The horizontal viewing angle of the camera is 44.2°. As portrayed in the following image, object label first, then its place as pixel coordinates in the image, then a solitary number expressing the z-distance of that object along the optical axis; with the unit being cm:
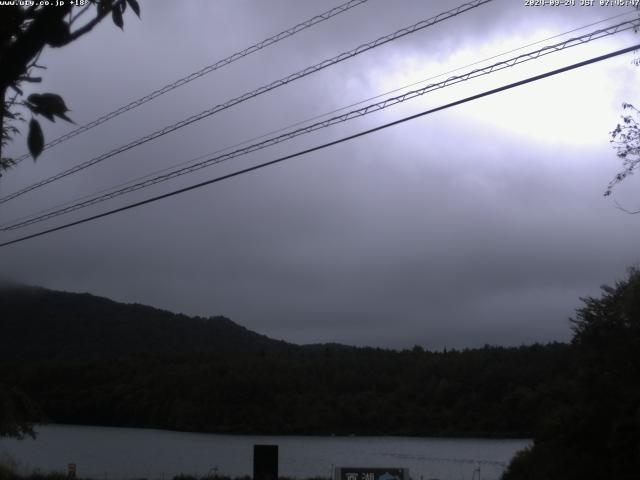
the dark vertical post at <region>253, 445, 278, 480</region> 1964
